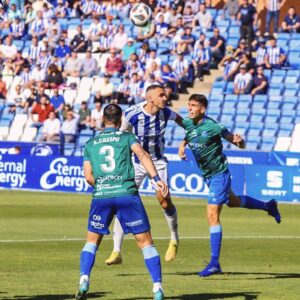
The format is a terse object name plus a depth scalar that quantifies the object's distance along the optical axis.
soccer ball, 27.84
